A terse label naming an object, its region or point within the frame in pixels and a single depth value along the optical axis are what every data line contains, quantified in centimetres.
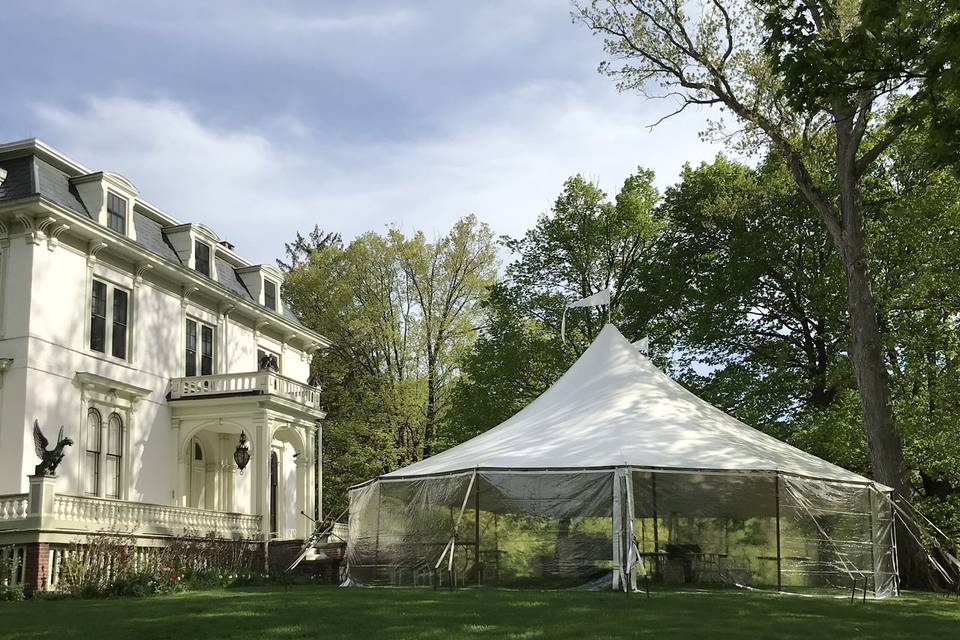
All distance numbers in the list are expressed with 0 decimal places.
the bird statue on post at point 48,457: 1838
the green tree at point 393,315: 3828
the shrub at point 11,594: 1705
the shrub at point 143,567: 1723
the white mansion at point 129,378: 2094
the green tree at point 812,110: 1280
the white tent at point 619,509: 1556
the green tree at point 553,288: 2995
